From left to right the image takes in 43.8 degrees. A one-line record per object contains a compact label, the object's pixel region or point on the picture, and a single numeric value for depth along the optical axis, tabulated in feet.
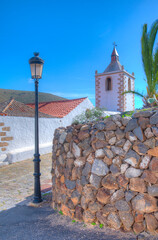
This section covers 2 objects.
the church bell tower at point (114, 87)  60.39
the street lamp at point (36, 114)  14.84
